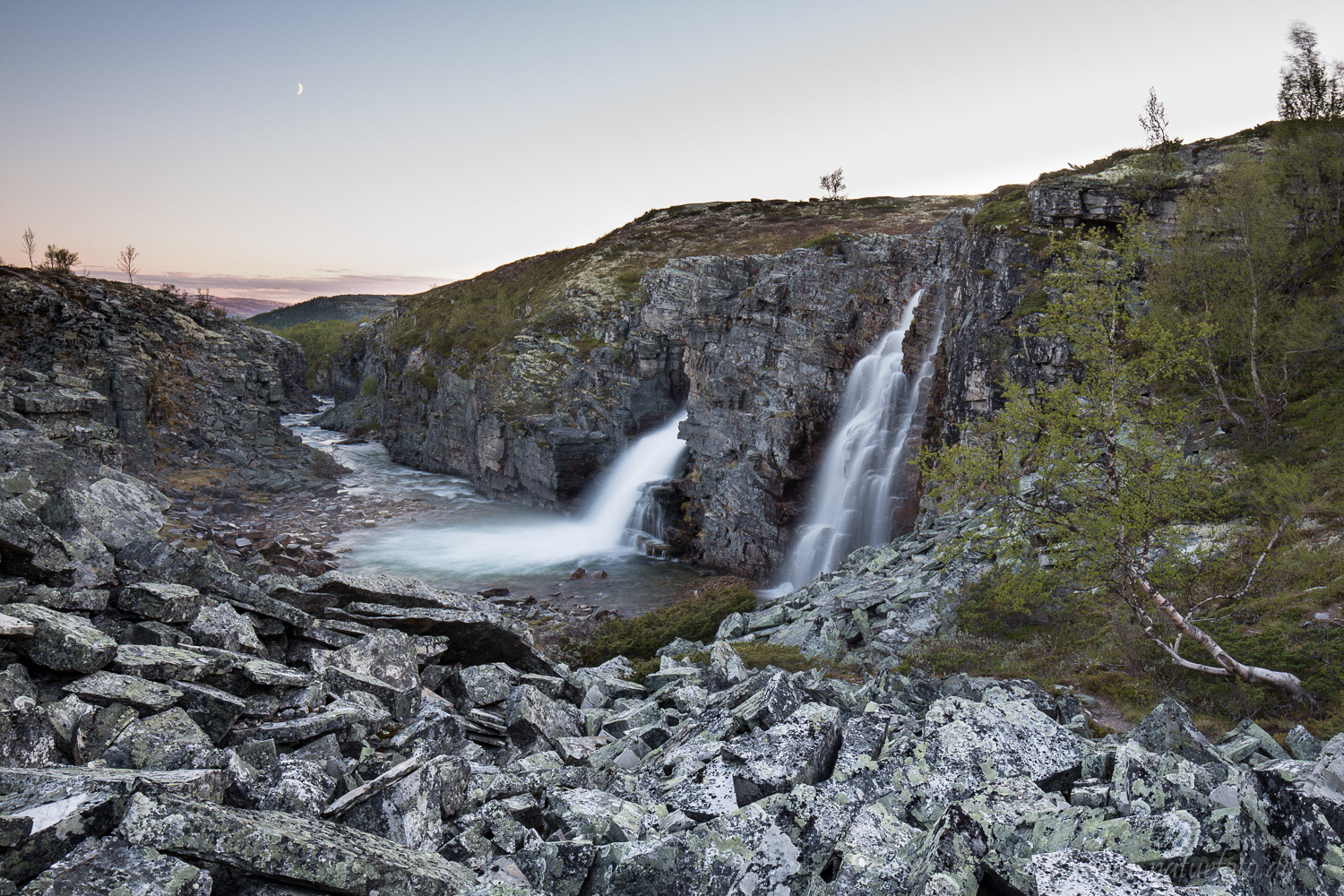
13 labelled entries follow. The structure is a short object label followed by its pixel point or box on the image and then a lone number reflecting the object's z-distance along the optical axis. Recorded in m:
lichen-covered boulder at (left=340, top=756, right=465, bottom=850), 6.22
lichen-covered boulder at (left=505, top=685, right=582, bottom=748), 10.35
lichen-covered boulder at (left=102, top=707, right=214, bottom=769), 6.70
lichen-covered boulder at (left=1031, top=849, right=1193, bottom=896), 4.48
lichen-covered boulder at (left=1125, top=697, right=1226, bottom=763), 7.91
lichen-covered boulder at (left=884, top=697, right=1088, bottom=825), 6.88
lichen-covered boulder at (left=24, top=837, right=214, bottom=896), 4.20
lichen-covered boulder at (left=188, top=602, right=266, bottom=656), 9.77
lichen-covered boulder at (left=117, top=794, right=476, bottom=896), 4.64
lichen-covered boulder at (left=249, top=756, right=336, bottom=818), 6.07
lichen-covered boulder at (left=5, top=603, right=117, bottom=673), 7.62
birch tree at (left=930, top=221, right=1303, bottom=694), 11.68
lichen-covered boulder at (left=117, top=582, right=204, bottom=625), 9.89
